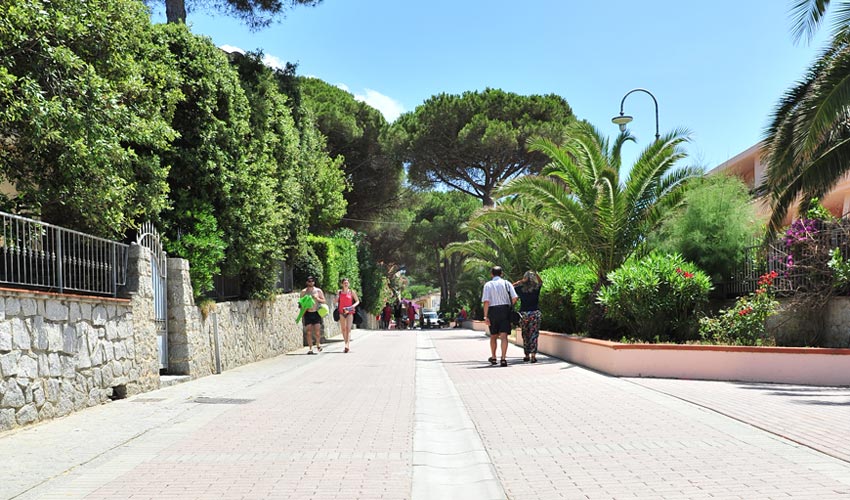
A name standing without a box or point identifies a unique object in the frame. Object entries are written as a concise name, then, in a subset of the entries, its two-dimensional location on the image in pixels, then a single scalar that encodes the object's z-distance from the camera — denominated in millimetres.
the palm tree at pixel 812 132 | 10641
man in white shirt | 13711
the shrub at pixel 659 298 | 12406
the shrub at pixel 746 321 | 11883
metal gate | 11766
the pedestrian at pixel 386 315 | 48000
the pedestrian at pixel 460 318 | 45450
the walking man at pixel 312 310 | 17531
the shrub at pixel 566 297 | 16109
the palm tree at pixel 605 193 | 15469
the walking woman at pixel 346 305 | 18266
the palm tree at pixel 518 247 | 26172
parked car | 57094
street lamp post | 18312
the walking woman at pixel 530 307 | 14344
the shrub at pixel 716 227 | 13906
